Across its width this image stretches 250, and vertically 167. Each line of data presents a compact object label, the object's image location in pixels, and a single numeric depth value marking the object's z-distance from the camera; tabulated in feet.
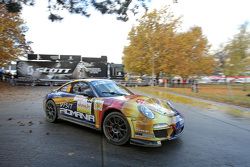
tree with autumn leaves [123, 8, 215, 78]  104.32
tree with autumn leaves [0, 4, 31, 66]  88.89
